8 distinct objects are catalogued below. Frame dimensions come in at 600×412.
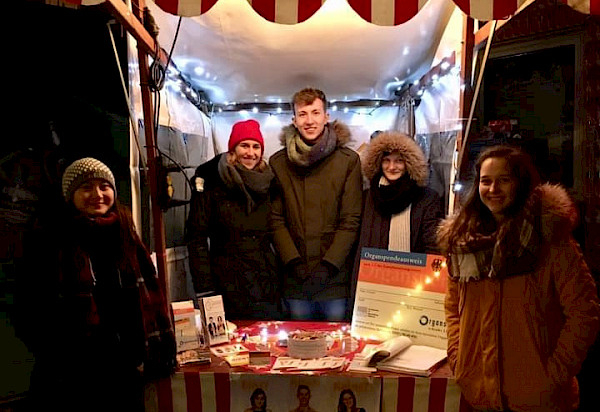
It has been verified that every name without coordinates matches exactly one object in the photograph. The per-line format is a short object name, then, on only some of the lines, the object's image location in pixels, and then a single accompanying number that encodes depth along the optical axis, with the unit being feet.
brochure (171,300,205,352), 6.44
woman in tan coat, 4.94
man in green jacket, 8.34
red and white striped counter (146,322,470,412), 5.84
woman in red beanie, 8.10
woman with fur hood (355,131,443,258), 7.72
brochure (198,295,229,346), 6.72
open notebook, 5.95
